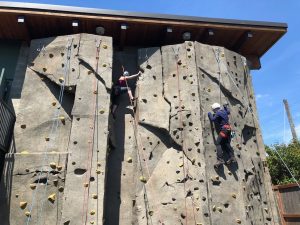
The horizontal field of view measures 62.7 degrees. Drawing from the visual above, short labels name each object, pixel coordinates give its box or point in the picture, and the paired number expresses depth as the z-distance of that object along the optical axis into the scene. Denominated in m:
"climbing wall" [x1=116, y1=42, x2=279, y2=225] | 5.31
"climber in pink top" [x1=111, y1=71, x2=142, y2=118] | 6.35
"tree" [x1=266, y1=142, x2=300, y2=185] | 11.23
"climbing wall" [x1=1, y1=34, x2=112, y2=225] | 5.04
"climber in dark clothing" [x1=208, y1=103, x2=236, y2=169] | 5.55
